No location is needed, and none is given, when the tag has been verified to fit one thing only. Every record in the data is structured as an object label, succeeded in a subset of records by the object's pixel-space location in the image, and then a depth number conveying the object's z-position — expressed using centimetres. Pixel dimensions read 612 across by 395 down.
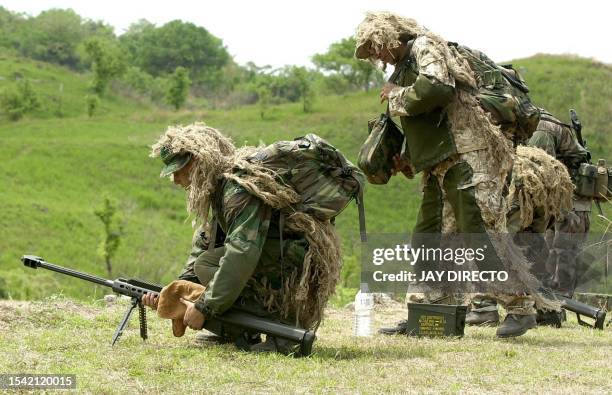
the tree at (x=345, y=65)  6625
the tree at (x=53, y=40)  9056
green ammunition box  704
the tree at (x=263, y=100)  5598
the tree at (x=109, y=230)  2766
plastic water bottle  753
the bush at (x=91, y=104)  5650
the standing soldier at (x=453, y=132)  672
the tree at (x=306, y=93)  5491
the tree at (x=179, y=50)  9481
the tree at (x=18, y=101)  5562
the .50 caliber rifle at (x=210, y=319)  580
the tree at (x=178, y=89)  6206
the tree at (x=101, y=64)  6375
